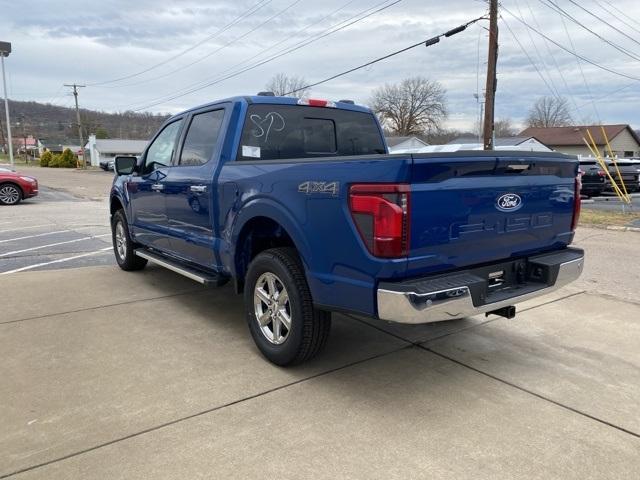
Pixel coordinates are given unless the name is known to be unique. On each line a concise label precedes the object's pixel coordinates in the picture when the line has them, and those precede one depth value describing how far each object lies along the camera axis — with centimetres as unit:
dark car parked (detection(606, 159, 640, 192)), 2156
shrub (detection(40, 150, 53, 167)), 7462
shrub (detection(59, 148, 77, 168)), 7131
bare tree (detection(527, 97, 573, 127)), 8425
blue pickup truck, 288
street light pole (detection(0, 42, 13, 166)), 4250
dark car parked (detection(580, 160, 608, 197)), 2025
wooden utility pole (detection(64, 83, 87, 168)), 6947
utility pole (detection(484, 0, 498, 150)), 1891
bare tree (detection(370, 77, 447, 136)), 7581
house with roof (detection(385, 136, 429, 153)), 5626
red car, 1712
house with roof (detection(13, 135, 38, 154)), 12481
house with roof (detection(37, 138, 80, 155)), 12400
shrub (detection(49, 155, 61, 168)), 7231
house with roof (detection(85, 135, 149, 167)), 9744
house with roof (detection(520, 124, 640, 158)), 5812
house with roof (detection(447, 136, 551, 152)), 4147
